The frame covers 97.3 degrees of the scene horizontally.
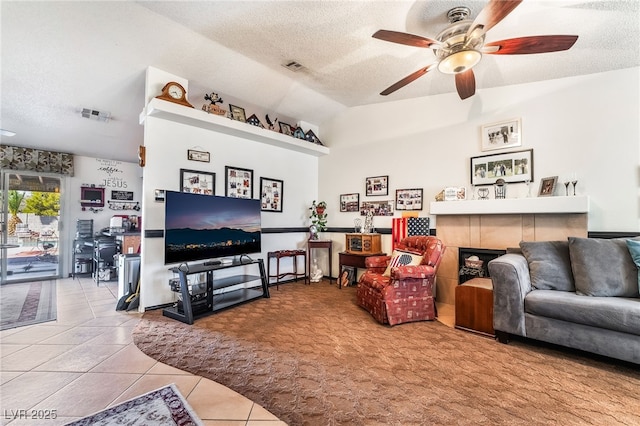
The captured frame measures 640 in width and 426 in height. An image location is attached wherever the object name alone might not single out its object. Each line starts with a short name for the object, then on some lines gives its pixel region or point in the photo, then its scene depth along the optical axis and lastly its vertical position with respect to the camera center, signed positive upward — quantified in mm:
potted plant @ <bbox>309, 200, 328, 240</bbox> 5159 +30
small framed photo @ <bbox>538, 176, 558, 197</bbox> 3145 +377
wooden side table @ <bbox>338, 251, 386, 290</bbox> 4426 -639
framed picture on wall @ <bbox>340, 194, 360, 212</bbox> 5027 +313
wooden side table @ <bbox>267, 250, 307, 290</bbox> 4625 -727
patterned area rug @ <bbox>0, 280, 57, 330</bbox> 3180 -1141
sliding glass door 5277 -106
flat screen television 3213 -91
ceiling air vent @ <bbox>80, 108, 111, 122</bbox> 4055 +1561
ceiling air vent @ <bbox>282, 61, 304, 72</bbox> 3484 +1943
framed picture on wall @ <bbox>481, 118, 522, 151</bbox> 3450 +1070
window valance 5262 +1170
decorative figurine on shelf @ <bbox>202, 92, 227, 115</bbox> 3873 +1585
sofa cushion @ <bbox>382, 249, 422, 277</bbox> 3363 -483
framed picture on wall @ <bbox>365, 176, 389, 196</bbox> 4641 +577
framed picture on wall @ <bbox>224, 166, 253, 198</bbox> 4273 +588
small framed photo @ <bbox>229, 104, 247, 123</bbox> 4174 +1601
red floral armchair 2992 -794
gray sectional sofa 2102 -641
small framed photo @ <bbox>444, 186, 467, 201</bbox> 3788 +345
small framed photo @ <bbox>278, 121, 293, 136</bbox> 4941 +1620
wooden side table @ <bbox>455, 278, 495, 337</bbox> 2717 -870
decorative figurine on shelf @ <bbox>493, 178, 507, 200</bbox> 3463 +376
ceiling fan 1932 +1356
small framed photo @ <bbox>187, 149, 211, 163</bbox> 3836 +892
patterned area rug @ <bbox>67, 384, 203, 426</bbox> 1537 -1106
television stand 3080 -929
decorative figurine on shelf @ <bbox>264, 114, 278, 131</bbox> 4738 +1660
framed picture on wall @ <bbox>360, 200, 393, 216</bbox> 4582 +200
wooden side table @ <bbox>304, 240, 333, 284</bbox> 4953 -430
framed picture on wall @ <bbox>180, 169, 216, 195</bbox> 3779 +529
